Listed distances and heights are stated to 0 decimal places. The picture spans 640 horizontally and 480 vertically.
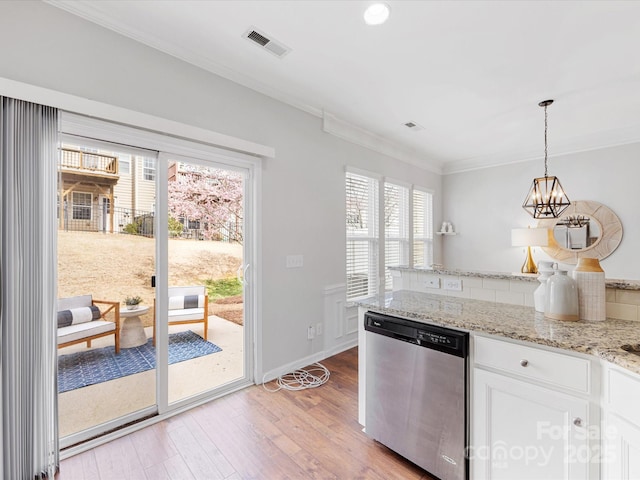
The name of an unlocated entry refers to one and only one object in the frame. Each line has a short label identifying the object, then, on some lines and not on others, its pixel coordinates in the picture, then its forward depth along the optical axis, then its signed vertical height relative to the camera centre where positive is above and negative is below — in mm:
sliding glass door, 1953 -273
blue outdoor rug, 1964 -895
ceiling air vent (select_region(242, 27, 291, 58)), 2087 +1451
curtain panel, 1578 -285
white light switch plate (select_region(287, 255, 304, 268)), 3004 -228
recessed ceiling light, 1827 +1433
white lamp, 4160 -3
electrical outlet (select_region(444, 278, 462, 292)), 2232 -344
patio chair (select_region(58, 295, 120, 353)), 1916 -551
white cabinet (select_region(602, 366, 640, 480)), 1062 -702
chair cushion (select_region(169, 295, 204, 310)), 2370 -519
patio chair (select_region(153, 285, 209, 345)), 2371 -553
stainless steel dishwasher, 1544 -878
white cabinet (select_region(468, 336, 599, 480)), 1220 -789
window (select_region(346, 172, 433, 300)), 3826 +120
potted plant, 2170 -462
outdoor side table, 2172 -668
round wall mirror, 3975 +92
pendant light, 3127 +547
